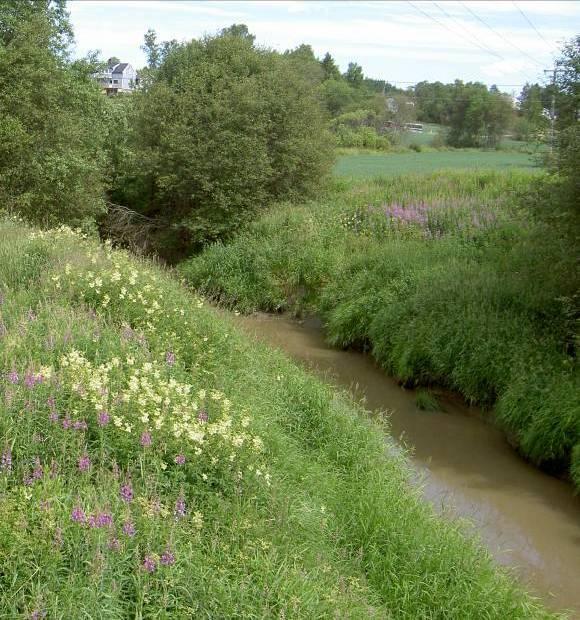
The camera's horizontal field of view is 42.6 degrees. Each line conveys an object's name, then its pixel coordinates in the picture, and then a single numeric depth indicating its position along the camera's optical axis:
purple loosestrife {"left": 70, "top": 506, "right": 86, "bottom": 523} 4.09
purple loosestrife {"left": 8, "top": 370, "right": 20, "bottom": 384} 5.16
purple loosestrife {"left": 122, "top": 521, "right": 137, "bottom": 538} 4.08
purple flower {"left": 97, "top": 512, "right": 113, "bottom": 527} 4.12
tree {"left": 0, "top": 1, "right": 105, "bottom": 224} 17.19
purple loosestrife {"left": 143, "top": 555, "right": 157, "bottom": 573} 3.98
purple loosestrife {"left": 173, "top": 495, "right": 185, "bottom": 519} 4.41
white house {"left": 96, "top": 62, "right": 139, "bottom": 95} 95.75
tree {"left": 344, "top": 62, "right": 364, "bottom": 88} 100.16
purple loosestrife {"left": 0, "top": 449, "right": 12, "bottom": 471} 4.45
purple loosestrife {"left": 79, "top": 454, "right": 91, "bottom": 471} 4.62
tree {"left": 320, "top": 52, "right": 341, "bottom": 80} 86.44
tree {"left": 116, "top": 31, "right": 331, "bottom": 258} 19.33
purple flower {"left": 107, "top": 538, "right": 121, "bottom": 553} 4.05
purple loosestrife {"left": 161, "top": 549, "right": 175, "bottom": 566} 4.05
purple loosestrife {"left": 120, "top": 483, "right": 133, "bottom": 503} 4.40
